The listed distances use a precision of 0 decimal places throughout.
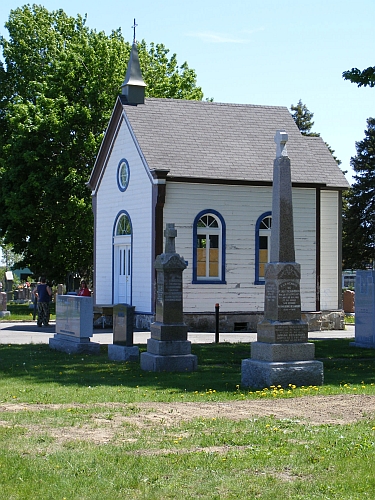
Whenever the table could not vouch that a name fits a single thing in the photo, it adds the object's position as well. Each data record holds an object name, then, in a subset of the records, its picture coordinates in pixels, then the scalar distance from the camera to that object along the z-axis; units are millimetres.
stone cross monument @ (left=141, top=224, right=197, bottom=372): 16547
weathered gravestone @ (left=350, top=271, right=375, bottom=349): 22141
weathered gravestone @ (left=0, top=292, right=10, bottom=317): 35844
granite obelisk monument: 13836
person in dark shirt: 28906
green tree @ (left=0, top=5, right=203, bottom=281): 39438
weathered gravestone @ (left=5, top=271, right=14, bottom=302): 57125
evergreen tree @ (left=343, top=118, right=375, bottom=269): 57625
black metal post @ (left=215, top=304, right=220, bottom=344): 23375
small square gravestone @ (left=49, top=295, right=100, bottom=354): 20266
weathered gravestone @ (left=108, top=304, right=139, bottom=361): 18453
